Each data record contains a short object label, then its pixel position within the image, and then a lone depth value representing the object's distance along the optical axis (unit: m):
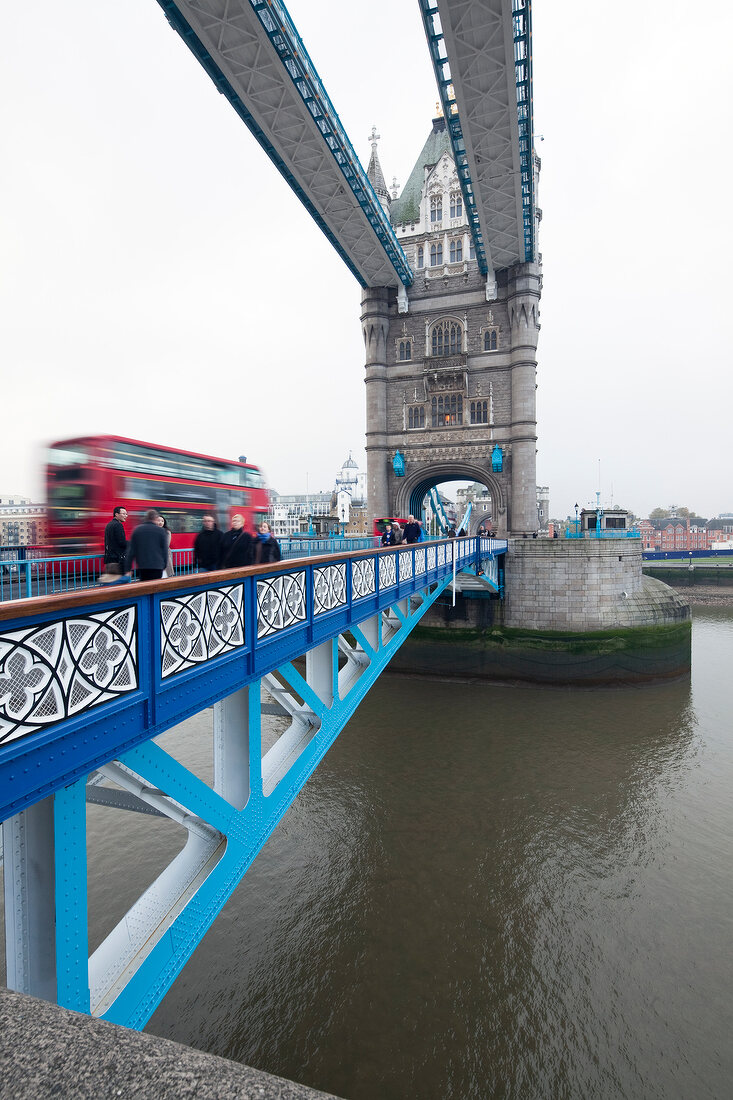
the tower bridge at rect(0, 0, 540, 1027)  2.60
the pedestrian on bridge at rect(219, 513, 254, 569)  5.96
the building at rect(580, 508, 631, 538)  25.95
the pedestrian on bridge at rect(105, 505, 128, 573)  6.36
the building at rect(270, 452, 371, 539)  35.88
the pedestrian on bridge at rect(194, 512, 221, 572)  6.69
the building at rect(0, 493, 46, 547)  9.54
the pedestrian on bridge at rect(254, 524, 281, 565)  6.29
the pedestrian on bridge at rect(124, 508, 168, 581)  5.01
